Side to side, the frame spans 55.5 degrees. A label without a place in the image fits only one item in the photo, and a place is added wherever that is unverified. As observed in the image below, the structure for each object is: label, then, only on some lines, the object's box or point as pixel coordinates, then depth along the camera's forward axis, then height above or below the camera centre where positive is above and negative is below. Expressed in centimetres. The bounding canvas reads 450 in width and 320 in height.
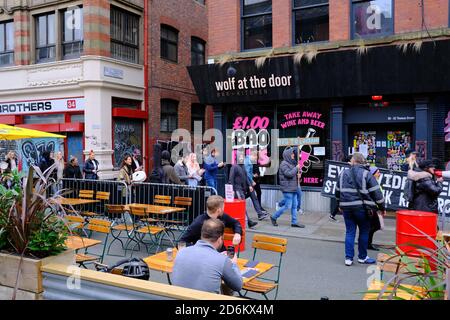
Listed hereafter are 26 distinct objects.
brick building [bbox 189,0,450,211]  1102 +221
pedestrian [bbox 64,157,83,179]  1335 -47
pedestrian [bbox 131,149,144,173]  1339 -37
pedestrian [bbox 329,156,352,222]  1122 -147
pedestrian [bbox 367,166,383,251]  798 -139
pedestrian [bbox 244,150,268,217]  1127 -64
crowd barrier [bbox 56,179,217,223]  967 -91
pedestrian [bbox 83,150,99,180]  1405 -46
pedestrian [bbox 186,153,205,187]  1309 -51
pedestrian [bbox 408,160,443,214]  758 -61
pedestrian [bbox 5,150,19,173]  1541 -21
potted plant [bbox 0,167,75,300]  370 -77
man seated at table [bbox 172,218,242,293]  369 -99
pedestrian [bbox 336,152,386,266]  721 -81
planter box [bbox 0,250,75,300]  367 -105
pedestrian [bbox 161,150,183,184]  1109 -53
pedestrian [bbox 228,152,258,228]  1070 -69
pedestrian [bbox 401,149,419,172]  925 -14
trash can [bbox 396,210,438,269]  636 -108
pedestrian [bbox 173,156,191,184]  1278 -53
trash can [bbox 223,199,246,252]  784 -99
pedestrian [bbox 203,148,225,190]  1316 -39
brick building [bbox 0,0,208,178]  1700 +348
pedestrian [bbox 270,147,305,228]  1038 -73
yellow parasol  1114 +59
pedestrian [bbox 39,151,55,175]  1506 -21
